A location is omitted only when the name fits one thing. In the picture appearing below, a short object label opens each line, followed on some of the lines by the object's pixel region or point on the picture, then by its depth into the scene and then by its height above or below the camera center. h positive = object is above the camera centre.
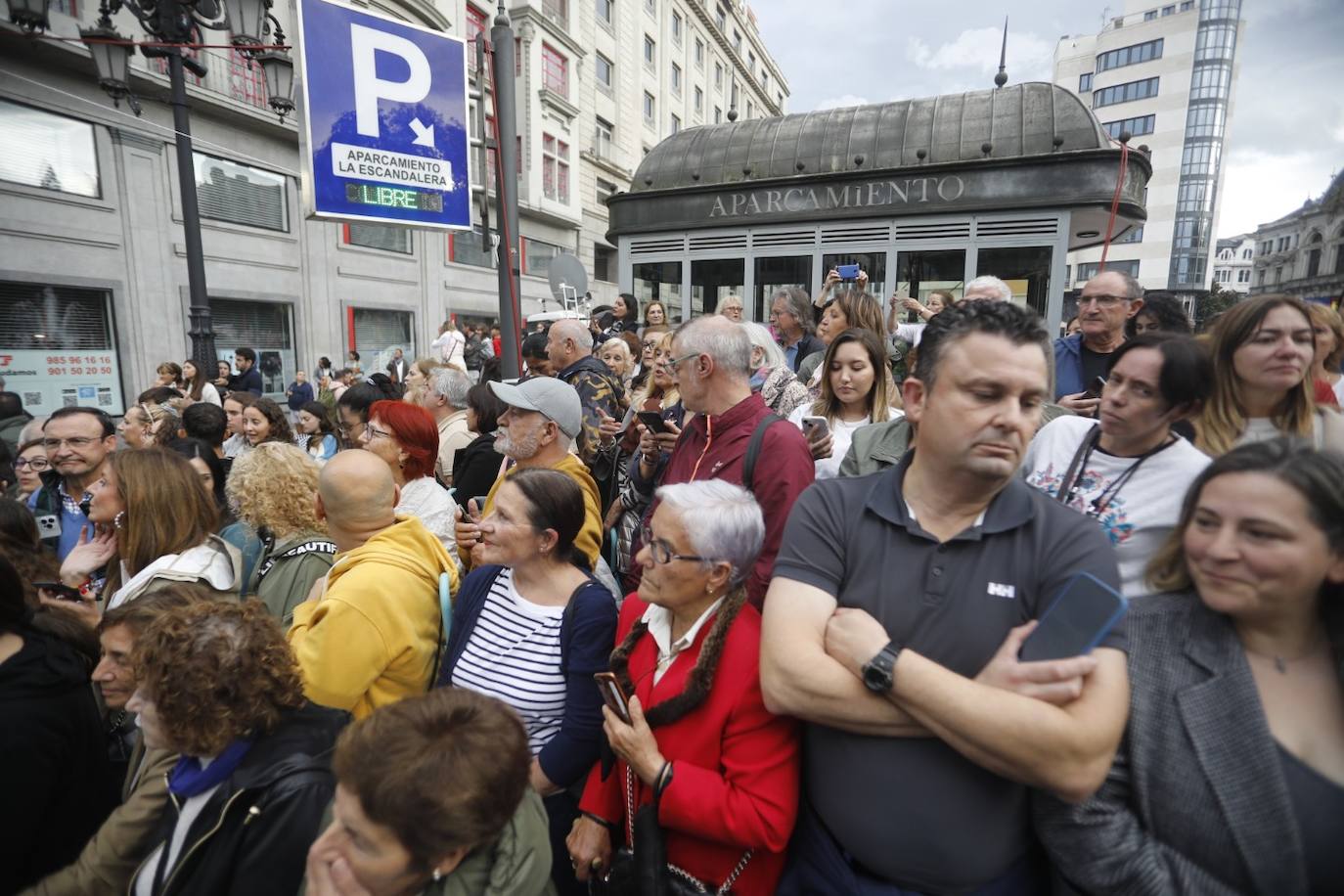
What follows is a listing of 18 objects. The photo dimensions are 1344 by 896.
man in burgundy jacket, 2.48 -0.27
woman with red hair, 3.13 -0.47
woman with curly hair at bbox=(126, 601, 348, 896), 1.57 -1.09
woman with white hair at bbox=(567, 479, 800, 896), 1.62 -1.00
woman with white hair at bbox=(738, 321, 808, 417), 4.09 -0.06
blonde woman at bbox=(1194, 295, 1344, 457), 2.24 -0.03
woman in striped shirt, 2.12 -0.99
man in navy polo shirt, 1.25 -0.63
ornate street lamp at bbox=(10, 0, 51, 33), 6.71 +3.92
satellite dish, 8.04 +1.29
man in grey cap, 3.15 -0.32
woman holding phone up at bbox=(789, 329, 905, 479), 3.26 -0.12
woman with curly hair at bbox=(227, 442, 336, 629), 2.65 -0.71
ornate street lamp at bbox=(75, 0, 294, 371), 6.37 +3.54
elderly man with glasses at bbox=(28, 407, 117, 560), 3.42 -0.60
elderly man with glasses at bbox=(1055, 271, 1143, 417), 3.50 +0.24
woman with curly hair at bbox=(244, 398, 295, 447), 4.73 -0.45
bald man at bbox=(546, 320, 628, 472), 4.40 -0.09
